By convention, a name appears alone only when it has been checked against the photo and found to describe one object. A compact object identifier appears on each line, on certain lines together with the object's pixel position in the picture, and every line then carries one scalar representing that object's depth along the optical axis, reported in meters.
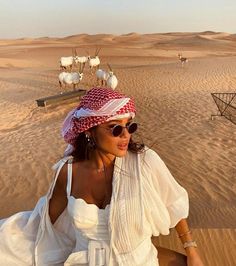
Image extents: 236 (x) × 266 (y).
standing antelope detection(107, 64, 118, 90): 9.27
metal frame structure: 5.40
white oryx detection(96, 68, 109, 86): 10.04
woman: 1.32
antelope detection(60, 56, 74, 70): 12.70
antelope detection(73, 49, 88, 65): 13.31
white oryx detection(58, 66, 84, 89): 9.53
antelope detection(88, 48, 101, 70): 12.90
